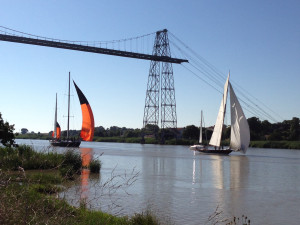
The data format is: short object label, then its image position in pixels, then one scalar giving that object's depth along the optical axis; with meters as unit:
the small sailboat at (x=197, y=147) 54.12
